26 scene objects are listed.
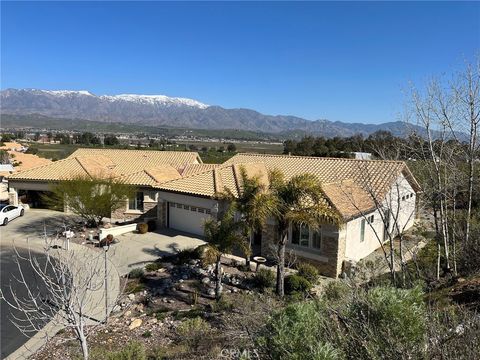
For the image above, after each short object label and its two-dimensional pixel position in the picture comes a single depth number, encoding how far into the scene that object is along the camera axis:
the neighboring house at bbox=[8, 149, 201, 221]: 29.38
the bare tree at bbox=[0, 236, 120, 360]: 7.54
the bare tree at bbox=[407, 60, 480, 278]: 13.06
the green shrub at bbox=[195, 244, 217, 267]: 15.39
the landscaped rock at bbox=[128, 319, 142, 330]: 13.46
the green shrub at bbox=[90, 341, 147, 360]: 9.06
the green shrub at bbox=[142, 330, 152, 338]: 12.66
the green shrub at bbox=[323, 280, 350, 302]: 13.12
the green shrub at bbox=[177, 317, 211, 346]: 11.32
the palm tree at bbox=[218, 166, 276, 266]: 15.40
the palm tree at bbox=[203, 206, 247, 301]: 15.77
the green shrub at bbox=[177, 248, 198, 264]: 20.42
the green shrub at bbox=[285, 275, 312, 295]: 16.09
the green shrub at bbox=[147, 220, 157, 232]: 26.54
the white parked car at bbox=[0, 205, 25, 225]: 28.18
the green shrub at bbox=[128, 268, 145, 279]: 18.33
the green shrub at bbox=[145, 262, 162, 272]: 19.22
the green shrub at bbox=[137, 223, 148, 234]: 25.84
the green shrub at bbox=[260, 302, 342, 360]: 5.49
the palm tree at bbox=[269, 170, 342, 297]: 14.71
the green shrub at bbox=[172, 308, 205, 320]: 14.09
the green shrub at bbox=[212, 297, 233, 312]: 14.50
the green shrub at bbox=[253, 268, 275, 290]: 17.06
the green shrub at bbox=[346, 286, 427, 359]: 5.02
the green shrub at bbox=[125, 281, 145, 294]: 16.91
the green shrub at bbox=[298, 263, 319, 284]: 17.33
